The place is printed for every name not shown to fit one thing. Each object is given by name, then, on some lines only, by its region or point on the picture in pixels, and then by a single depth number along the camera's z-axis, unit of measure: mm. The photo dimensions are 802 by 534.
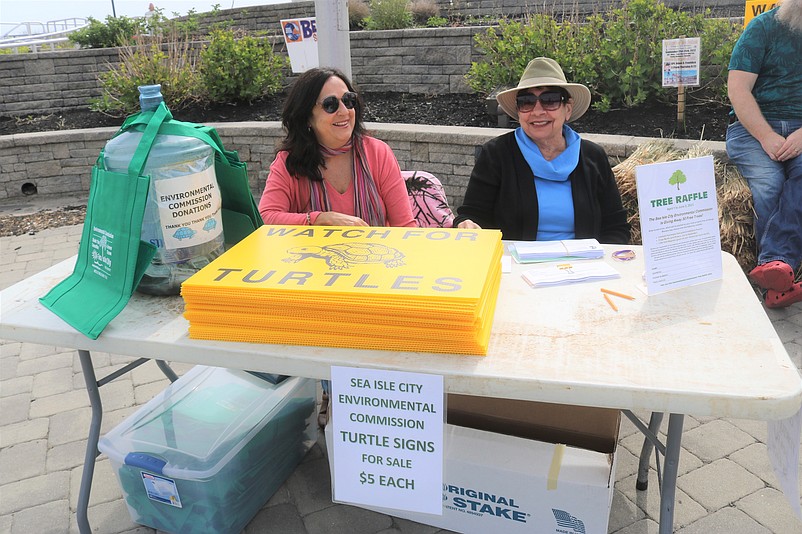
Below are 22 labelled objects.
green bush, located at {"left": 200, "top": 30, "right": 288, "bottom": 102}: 6904
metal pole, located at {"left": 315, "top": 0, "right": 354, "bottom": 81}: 3293
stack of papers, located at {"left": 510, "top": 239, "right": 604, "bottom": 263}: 1827
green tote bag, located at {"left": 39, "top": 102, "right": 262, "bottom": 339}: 1524
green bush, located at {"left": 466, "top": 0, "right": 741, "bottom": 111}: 5168
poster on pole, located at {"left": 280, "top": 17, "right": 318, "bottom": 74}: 4723
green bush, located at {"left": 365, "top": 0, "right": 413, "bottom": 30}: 8445
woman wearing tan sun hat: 2527
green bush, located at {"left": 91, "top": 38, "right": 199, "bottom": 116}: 6961
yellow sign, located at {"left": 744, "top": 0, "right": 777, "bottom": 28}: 4133
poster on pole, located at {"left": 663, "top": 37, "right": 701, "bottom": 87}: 4113
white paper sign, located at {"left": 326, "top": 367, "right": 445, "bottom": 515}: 1277
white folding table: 1185
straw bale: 3793
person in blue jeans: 3508
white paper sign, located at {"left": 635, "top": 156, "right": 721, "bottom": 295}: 1501
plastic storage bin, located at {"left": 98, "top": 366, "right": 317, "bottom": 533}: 1945
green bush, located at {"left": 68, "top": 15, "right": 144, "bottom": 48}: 10156
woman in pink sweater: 2496
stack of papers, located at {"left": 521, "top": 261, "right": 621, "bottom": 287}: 1663
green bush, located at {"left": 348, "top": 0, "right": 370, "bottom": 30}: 9547
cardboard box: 1768
